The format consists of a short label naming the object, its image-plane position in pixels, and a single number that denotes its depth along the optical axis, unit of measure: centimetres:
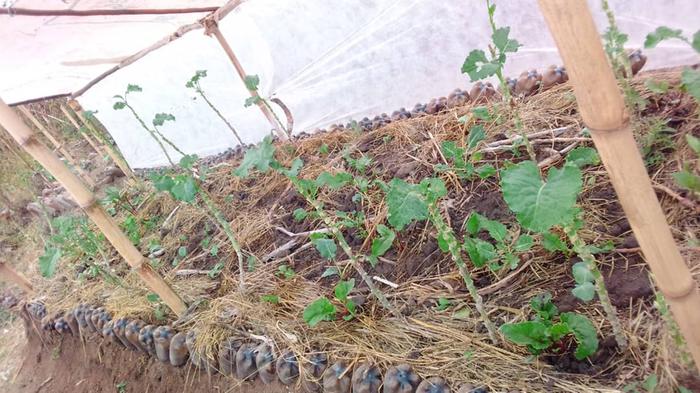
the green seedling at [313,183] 121
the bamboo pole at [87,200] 160
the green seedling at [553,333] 105
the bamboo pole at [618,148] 59
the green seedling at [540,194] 74
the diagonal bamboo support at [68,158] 442
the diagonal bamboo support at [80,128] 428
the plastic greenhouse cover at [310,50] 221
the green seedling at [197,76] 274
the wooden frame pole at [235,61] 279
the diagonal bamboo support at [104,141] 359
